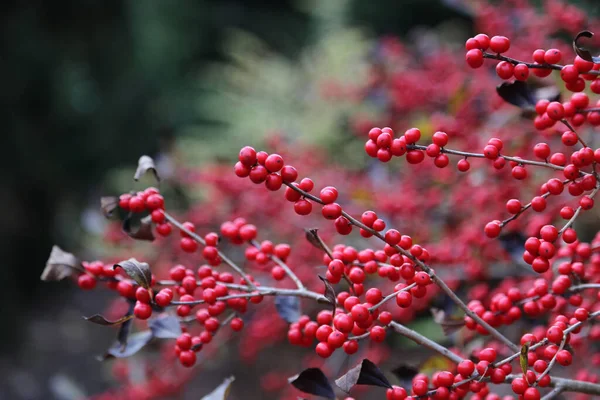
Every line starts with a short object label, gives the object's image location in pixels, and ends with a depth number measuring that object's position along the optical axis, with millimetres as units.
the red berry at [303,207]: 831
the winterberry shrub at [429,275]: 829
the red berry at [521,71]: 840
